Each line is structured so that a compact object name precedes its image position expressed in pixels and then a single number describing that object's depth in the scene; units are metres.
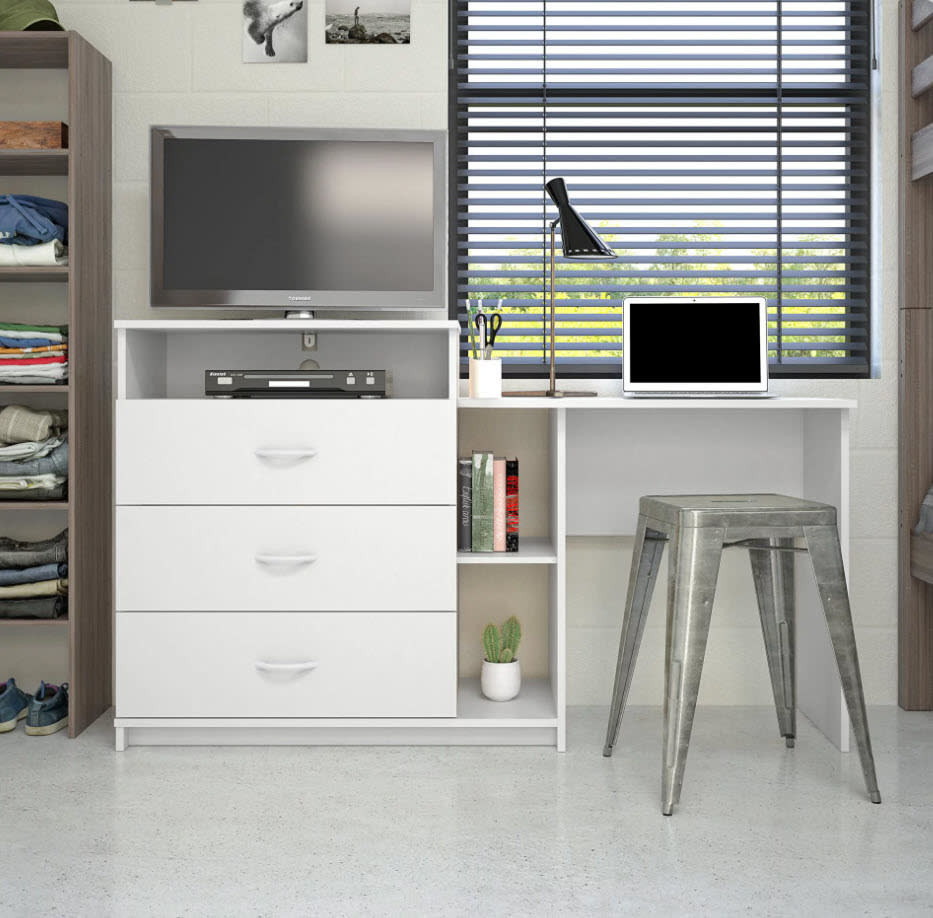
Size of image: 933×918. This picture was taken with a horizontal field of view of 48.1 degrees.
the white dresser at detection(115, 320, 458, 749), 2.45
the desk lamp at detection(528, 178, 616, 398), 2.63
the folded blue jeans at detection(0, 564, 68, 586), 2.62
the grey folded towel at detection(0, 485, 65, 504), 2.59
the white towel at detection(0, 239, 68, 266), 2.59
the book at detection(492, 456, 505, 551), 2.58
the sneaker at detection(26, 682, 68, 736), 2.61
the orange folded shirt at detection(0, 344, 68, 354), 2.59
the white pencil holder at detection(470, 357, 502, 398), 2.59
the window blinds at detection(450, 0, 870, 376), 2.96
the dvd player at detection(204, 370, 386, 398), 2.50
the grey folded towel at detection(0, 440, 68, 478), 2.59
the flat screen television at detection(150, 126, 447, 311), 2.67
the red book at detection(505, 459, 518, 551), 2.61
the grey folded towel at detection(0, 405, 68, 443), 2.63
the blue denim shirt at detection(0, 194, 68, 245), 2.59
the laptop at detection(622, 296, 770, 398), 2.66
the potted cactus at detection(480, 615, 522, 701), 2.63
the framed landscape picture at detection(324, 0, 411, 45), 2.87
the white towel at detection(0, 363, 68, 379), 2.58
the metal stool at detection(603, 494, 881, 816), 2.08
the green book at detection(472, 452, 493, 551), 2.57
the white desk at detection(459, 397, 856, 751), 2.84
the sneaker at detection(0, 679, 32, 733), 2.65
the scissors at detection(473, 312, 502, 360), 2.62
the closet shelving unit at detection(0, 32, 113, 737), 2.57
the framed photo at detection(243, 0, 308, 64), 2.87
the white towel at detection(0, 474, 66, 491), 2.58
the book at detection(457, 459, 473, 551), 2.59
